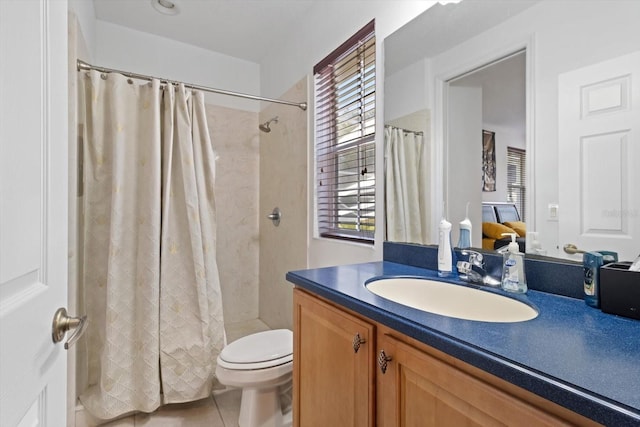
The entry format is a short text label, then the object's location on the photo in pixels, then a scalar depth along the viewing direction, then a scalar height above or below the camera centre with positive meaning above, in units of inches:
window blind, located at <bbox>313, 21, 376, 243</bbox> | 64.5 +17.2
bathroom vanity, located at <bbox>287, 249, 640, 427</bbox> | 18.1 -11.1
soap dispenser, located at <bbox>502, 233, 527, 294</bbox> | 36.6 -7.1
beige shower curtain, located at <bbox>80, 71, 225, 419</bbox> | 65.7 -8.7
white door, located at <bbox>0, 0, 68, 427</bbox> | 18.7 +0.5
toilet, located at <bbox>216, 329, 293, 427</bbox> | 58.4 -30.5
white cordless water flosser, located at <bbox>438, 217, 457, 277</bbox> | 45.9 -5.9
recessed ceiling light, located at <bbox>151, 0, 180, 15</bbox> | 82.3 +56.2
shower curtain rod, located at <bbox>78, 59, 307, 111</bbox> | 65.7 +31.0
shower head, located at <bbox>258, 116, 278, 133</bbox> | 101.7 +29.9
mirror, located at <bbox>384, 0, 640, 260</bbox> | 32.2 +12.4
